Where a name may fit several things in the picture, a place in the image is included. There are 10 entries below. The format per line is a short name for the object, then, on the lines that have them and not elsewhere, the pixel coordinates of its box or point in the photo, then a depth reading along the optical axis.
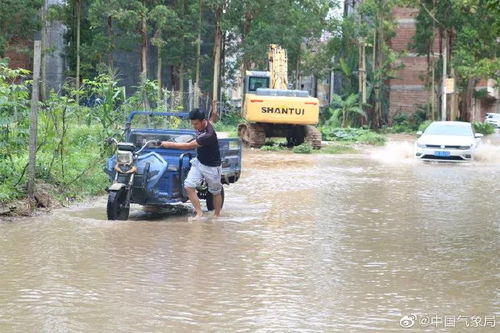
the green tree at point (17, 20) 39.19
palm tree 46.75
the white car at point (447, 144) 26.25
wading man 12.57
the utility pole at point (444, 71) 44.12
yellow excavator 31.05
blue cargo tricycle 12.46
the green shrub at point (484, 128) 49.66
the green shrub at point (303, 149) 30.18
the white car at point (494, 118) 61.67
